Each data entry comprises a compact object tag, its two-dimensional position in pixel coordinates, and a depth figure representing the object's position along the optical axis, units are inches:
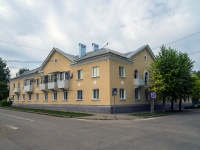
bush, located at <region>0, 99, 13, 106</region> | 1222.5
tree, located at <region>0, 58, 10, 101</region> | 1615.4
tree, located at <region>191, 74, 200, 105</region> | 1052.7
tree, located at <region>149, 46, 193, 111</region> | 709.8
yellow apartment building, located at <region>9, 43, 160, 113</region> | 701.7
